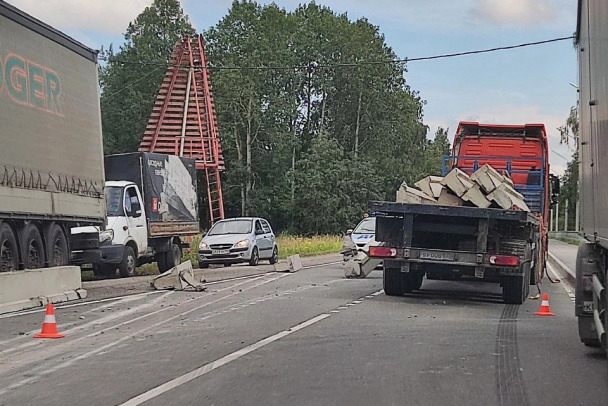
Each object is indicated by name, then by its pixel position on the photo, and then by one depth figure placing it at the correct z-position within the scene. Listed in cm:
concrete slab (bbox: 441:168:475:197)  1505
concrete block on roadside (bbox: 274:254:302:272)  2523
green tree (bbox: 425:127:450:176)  8100
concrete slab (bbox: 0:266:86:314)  1423
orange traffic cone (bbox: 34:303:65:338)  1116
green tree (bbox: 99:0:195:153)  6744
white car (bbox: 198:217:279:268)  2716
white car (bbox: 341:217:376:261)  2457
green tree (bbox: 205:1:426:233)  6412
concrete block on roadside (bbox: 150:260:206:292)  1839
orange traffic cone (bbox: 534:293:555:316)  1395
